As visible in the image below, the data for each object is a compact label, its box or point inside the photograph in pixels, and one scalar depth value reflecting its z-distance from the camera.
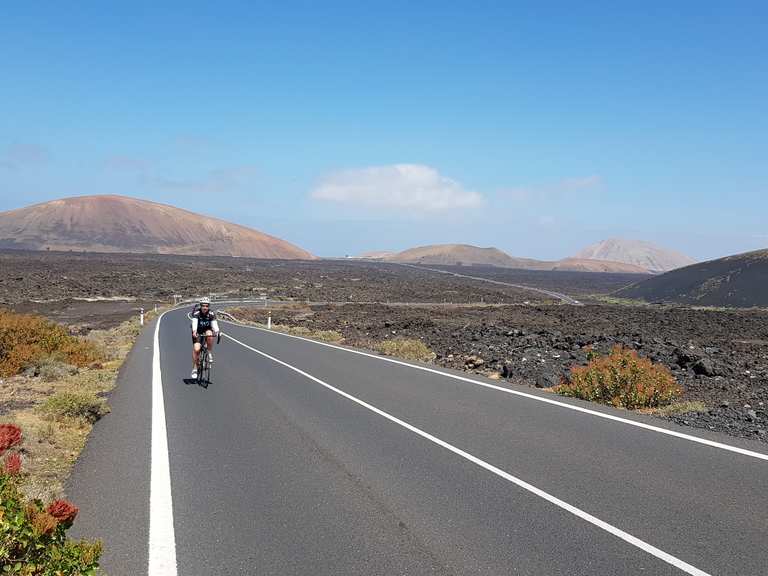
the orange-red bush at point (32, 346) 17.33
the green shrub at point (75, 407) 10.41
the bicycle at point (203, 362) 15.14
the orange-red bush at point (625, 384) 13.21
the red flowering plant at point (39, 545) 3.87
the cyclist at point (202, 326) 14.84
